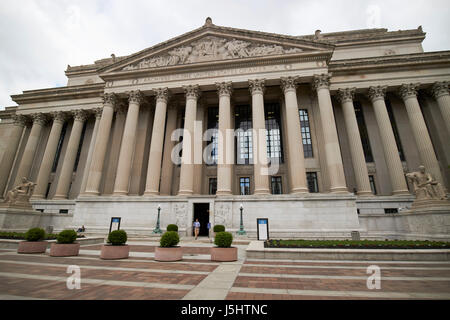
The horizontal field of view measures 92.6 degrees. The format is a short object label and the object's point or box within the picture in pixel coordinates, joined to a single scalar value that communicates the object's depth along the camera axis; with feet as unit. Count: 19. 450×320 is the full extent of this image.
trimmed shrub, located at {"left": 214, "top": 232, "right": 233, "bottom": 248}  34.24
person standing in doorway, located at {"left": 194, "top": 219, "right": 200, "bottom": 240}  65.36
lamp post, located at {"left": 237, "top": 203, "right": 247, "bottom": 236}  65.05
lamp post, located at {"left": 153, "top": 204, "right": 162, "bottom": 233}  69.39
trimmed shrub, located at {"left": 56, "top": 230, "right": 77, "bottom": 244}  37.22
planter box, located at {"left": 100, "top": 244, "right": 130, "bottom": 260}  34.04
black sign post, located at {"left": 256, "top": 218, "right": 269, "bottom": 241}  52.54
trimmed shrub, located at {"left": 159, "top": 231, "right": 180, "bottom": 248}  33.70
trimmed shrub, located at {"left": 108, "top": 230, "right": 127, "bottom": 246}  35.19
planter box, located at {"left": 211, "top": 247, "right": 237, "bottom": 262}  33.17
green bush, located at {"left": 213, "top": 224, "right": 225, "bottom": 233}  56.65
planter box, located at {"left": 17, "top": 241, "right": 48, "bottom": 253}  39.50
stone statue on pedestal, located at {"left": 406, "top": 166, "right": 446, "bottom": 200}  53.31
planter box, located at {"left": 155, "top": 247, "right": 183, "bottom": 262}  32.64
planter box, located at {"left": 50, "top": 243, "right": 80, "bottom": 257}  36.50
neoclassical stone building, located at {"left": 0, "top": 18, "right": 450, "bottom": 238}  70.79
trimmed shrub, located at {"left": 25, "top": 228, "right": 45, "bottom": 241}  39.91
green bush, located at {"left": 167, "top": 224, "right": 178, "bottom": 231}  59.35
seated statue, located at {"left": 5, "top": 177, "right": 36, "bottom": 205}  72.20
